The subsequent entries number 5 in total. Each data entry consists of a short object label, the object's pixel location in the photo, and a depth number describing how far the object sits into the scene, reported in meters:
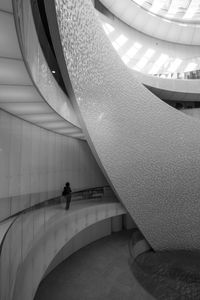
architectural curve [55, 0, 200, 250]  8.39
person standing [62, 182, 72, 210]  7.81
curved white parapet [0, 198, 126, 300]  3.07
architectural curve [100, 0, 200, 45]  16.72
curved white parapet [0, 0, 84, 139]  2.52
